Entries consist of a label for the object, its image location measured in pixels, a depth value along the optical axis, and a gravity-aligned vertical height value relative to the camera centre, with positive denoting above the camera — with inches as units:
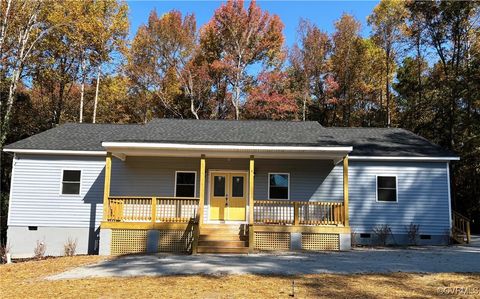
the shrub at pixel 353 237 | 622.8 -51.0
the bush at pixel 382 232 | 621.0 -42.8
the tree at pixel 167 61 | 1208.8 +407.4
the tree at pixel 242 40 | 1194.6 +473.5
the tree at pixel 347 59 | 1247.5 +436.8
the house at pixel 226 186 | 612.7 +22.5
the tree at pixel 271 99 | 1154.7 +287.2
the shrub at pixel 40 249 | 588.3 -76.7
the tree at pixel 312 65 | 1248.8 +419.6
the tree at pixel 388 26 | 1145.4 +502.2
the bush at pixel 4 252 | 552.3 -80.4
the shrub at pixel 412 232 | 619.5 -41.2
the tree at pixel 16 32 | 723.9 +311.9
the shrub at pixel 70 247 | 583.5 -71.8
